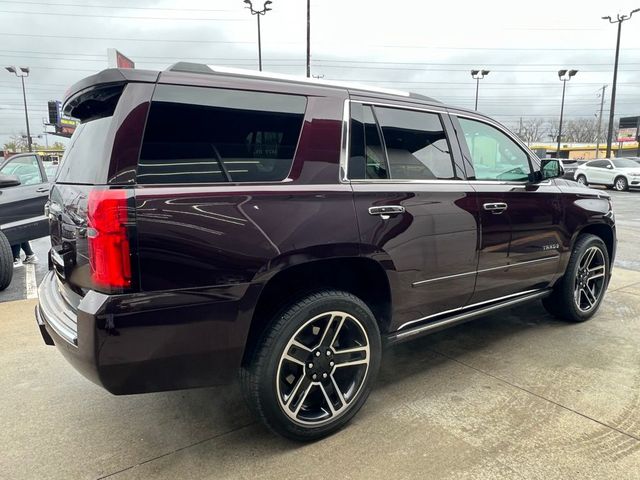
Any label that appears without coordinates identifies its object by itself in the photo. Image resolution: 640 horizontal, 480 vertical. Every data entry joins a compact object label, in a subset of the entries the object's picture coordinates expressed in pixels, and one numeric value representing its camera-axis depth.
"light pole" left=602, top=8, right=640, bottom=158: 25.42
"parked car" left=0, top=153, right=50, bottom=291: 6.28
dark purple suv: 2.02
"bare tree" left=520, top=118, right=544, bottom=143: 89.19
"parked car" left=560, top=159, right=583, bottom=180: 24.07
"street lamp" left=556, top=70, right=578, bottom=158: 32.88
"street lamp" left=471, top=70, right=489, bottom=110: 33.64
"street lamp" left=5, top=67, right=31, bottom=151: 37.19
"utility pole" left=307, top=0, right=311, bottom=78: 19.97
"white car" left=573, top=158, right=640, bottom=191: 21.42
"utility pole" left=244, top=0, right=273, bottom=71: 21.22
